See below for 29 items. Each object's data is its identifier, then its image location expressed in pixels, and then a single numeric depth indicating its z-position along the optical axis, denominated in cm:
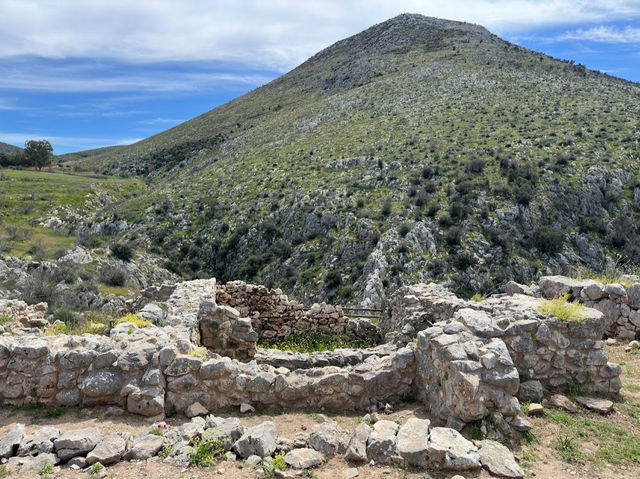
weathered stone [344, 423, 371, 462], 555
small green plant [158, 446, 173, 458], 562
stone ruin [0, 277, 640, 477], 626
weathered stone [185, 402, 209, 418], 704
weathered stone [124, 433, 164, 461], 558
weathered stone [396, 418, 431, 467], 536
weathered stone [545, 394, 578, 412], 700
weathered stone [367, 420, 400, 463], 556
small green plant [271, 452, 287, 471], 530
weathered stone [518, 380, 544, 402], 715
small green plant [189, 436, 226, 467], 546
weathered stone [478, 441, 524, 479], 522
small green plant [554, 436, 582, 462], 571
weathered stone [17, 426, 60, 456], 560
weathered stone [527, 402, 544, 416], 677
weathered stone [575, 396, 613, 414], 697
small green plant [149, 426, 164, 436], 611
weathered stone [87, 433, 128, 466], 543
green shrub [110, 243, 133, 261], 3362
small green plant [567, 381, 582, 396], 745
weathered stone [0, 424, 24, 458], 550
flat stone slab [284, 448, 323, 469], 541
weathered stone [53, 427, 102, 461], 551
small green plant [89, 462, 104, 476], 525
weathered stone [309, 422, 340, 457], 578
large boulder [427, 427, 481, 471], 523
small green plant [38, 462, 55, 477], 517
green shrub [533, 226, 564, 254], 2956
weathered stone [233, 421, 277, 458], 561
